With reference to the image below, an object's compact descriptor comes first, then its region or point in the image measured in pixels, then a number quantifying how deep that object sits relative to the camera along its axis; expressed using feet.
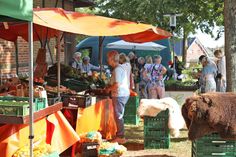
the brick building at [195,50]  219.06
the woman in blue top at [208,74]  29.58
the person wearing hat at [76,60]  40.57
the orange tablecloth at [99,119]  24.68
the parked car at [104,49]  74.18
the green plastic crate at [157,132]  26.40
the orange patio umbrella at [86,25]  21.12
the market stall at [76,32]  16.98
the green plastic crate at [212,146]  21.18
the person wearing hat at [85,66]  40.10
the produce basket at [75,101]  24.35
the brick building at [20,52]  40.04
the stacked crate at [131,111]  34.71
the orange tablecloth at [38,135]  16.47
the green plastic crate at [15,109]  15.88
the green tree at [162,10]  47.01
